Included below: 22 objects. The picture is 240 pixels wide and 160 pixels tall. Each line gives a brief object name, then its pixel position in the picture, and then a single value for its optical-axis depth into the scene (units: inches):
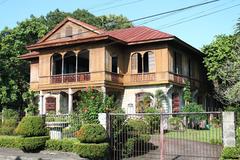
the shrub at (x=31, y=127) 714.8
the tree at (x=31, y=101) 1280.8
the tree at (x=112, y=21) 2240.2
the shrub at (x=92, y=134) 605.0
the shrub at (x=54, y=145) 692.1
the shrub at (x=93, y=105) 740.0
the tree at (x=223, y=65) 1092.3
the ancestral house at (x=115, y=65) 1114.7
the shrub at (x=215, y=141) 639.6
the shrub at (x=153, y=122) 717.1
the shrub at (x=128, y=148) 628.0
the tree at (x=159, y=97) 1109.8
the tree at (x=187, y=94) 1190.1
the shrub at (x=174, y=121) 932.8
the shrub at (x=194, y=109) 979.3
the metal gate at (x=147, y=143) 621.8
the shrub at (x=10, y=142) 745.9
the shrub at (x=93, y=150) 597.0
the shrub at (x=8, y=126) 973.2
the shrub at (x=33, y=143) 705.6
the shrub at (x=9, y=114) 1108.3
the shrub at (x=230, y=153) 495.5
